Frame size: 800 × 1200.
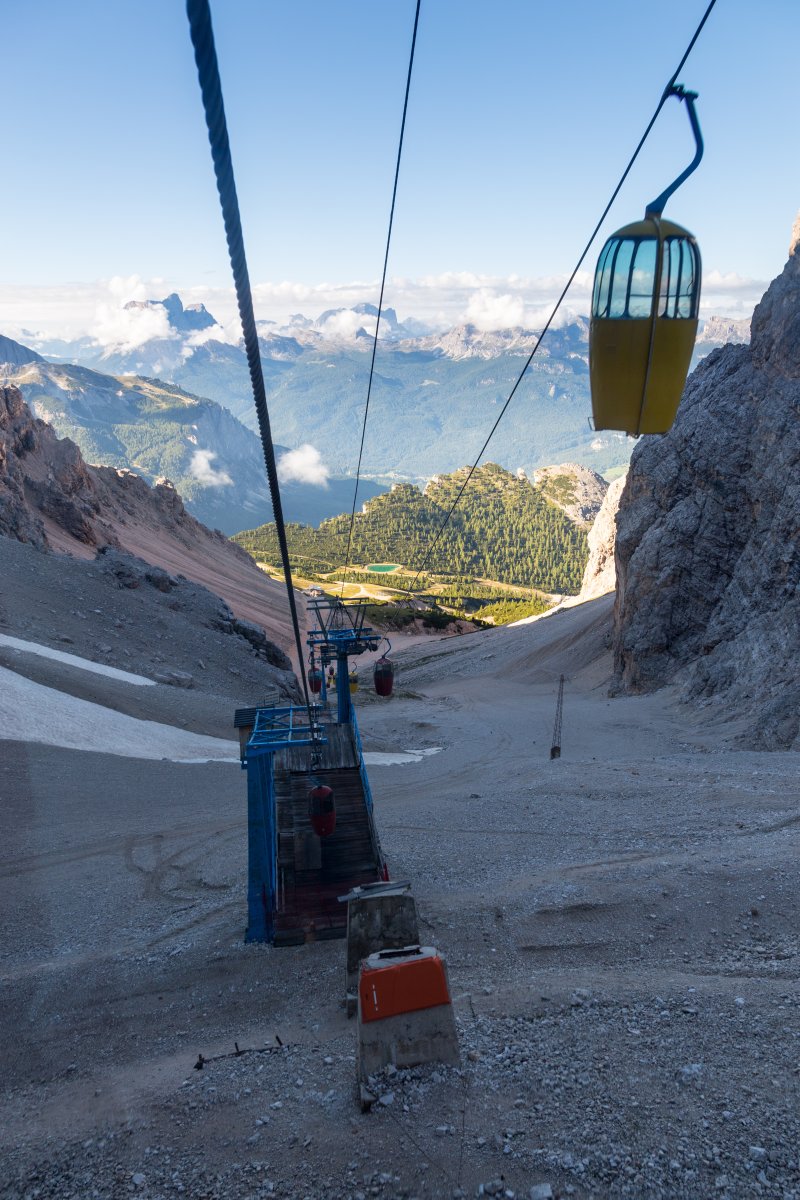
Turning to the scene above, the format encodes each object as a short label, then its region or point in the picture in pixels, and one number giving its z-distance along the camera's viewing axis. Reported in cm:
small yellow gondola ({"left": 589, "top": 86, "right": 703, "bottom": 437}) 711
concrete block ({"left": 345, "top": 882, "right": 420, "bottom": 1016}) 791
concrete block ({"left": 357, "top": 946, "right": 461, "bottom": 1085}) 628
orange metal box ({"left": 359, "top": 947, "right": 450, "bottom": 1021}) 635
